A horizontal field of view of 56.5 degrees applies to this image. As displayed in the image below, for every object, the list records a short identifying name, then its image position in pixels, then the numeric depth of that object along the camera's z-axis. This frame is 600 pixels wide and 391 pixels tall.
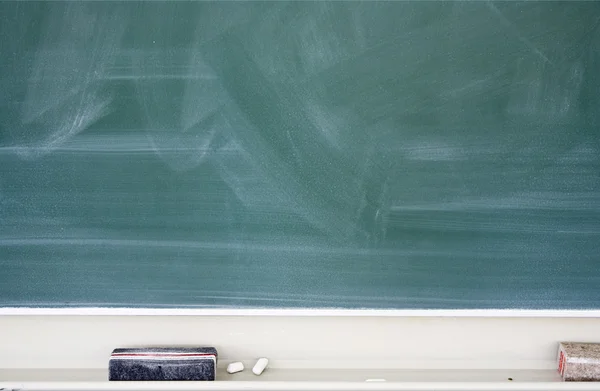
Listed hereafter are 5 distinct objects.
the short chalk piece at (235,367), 1.50
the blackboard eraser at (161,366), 1.45
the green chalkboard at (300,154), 1.37
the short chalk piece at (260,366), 1.50
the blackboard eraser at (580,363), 1.47
